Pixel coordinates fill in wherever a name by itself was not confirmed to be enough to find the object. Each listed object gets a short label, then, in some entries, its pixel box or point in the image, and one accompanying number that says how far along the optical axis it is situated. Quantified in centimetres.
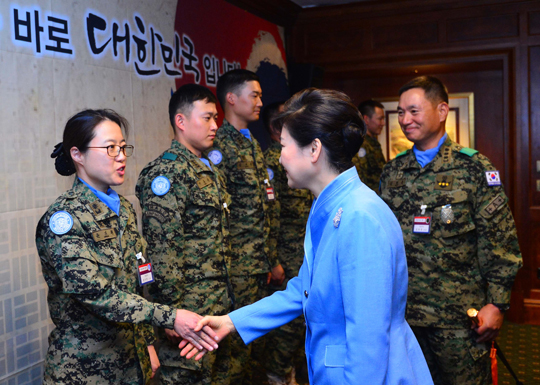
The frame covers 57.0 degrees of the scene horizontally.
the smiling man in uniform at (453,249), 229
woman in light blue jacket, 119
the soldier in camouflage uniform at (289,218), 366
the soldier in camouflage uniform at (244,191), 298
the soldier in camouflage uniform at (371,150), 484
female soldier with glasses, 169
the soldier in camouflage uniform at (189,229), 228
